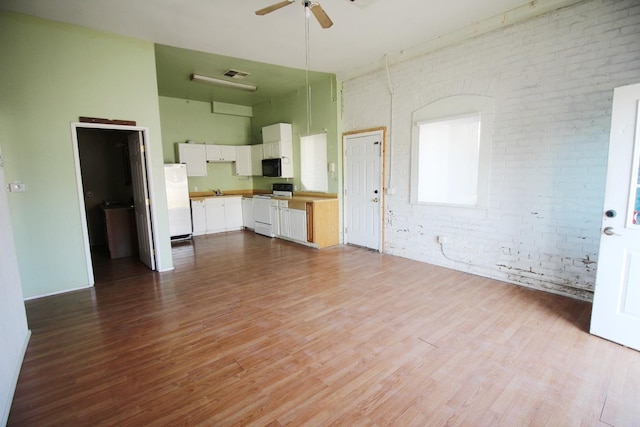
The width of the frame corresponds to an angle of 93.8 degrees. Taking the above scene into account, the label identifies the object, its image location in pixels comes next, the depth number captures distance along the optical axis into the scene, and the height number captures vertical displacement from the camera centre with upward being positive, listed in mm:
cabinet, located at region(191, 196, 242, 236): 7195 -904
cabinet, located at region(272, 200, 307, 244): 5914 -913
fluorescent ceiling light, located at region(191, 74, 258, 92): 5508 +1873
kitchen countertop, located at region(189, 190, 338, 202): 6083 -436
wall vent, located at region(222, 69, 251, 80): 5418 +1916
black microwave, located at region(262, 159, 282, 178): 6949 +227
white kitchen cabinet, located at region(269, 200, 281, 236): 6625 -901
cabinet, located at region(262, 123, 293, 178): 6852 +747
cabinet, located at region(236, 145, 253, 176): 8008 +466
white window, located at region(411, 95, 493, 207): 3936 +316
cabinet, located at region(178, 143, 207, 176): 7188 +501
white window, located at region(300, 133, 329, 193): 6320 +296
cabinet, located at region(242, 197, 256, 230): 7566 -930
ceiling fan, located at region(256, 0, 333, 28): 2789 +1569
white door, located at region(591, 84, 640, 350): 2361 -511
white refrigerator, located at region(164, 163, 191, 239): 6432 -466
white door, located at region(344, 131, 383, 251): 5332 -259
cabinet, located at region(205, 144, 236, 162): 7590 +646
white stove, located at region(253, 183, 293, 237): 6859 -738
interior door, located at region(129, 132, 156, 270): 4383 -277
